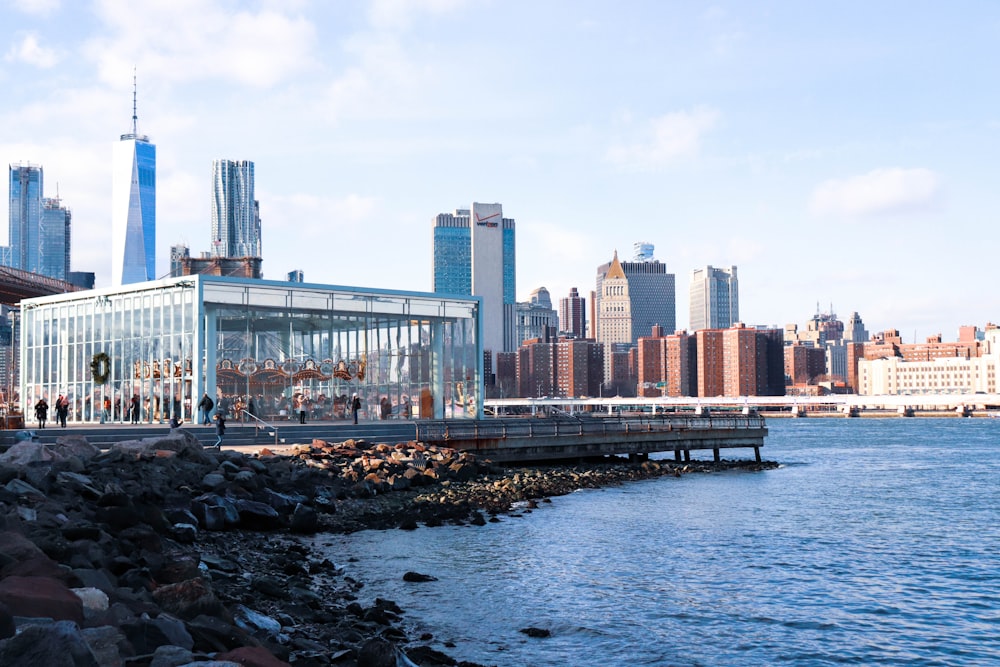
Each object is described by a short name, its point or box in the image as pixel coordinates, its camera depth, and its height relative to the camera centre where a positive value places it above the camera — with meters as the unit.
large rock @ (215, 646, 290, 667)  10.75 -2.96
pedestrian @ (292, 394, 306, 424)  53.84 -0.85
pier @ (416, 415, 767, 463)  48.19 -2.88
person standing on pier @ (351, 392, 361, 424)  50.74 -0.91
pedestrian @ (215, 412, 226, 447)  40.91 -1.54
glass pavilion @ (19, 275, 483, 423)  50.25 +2.12
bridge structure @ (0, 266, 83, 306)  86.56 +9.44
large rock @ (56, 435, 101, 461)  30.63 -1.83
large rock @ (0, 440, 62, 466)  26.69 -1.74
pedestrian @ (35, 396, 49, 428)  44.02 -0.90
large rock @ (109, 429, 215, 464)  33.16 -1.96
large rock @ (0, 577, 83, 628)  10.54 -2.26
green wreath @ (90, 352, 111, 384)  54.44 +1.26
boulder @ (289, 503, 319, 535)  28.31 -3.81
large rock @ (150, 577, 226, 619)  13.16 -2.85
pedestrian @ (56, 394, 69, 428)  45.67 -0.88
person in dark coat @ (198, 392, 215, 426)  44.69 -0.79
